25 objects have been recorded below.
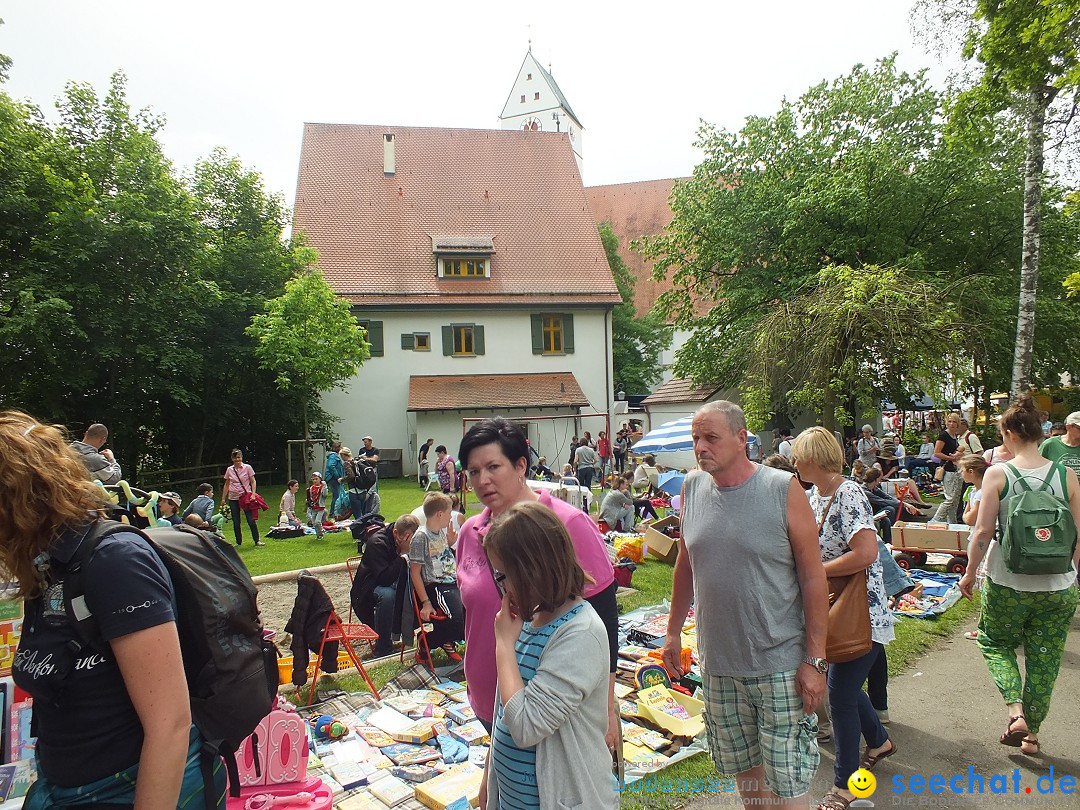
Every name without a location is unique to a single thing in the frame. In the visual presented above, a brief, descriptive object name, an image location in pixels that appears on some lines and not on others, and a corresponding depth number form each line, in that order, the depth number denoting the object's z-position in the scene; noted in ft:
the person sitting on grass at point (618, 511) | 36.60
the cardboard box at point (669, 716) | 14.57
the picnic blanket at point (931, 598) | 22.84
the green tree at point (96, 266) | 57.41
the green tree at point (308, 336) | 68.80
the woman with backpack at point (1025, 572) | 12.63
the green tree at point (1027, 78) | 31.50
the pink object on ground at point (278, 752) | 12.49
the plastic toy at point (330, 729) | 15.55
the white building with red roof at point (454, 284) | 88.28
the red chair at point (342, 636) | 17.75
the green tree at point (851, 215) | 64.49
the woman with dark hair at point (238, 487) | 42.73
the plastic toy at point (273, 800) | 12.00
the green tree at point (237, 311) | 73.46
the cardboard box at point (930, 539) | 27.99
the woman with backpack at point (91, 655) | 5.00
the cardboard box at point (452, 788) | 12.46
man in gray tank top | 8.89
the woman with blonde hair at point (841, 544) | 11.09
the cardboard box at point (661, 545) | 31.76
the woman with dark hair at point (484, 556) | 8.23
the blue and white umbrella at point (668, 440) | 54.24
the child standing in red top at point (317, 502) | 44.65
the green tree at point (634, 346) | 134.00
